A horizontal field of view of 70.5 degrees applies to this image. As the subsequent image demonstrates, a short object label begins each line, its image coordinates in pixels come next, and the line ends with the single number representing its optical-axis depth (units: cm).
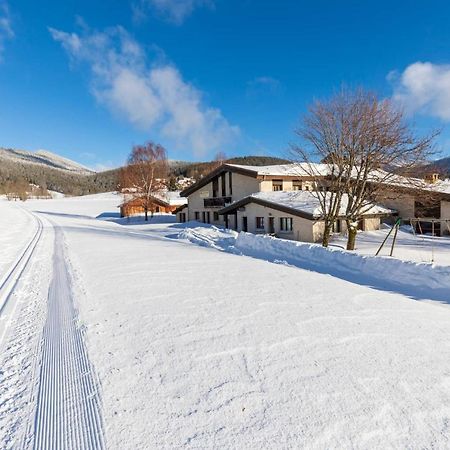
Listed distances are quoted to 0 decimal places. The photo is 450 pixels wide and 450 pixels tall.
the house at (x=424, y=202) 1729
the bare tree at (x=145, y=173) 4044
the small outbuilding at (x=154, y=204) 4194
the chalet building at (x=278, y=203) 2166
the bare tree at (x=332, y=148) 1619
